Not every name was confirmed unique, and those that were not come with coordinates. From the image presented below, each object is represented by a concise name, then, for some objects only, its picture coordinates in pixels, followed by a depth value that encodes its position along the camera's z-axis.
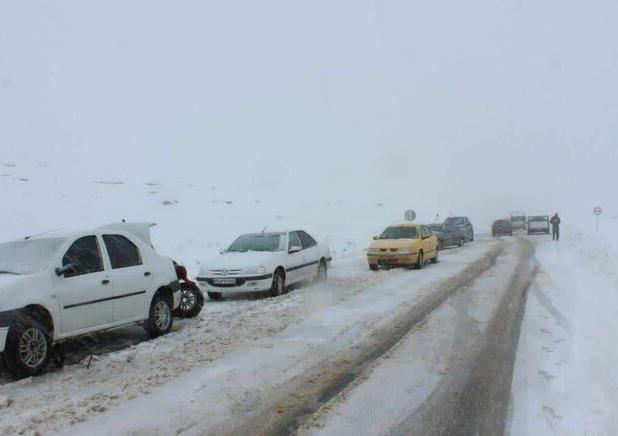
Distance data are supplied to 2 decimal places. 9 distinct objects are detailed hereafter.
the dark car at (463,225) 29.78
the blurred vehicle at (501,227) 39.72
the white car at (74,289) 5.95
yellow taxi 16.50
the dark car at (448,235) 27.66
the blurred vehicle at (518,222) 43.56
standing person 30.30
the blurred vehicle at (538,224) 39.59
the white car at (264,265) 11.43
